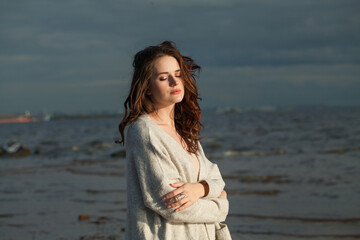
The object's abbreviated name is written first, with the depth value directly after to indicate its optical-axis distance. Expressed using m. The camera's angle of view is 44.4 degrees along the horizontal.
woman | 2.46
